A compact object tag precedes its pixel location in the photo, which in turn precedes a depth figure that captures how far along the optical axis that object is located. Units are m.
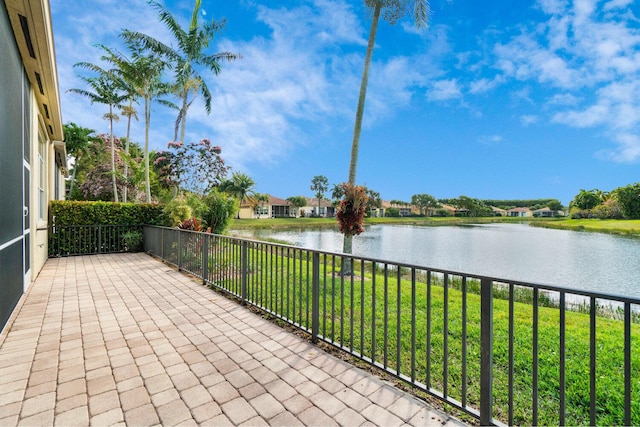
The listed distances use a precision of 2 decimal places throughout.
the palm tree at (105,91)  16.20
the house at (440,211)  68.09
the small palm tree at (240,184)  31.80
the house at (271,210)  49.65
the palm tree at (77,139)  19.58
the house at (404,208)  68.53
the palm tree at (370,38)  8.35
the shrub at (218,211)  8.41
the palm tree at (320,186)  60.12
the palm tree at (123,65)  12.56
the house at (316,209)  59.71
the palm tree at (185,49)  13.19
